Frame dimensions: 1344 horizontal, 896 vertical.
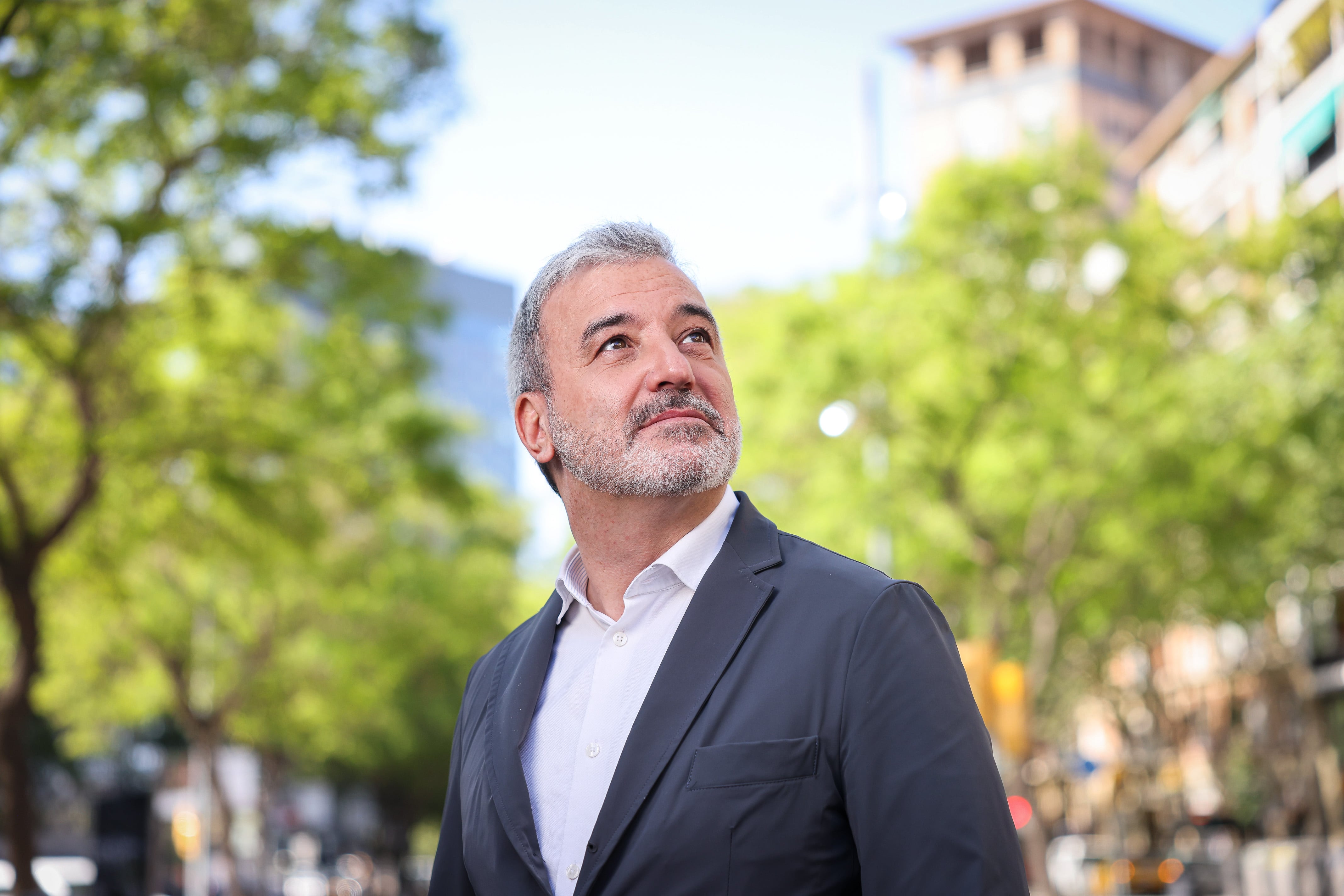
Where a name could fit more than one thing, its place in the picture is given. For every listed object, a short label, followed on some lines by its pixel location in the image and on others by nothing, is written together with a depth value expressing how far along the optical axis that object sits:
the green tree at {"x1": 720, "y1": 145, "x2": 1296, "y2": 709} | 19.86
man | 1.82
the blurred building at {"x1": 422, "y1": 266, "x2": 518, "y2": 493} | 114.06
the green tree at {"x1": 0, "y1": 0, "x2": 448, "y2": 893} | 12.71
